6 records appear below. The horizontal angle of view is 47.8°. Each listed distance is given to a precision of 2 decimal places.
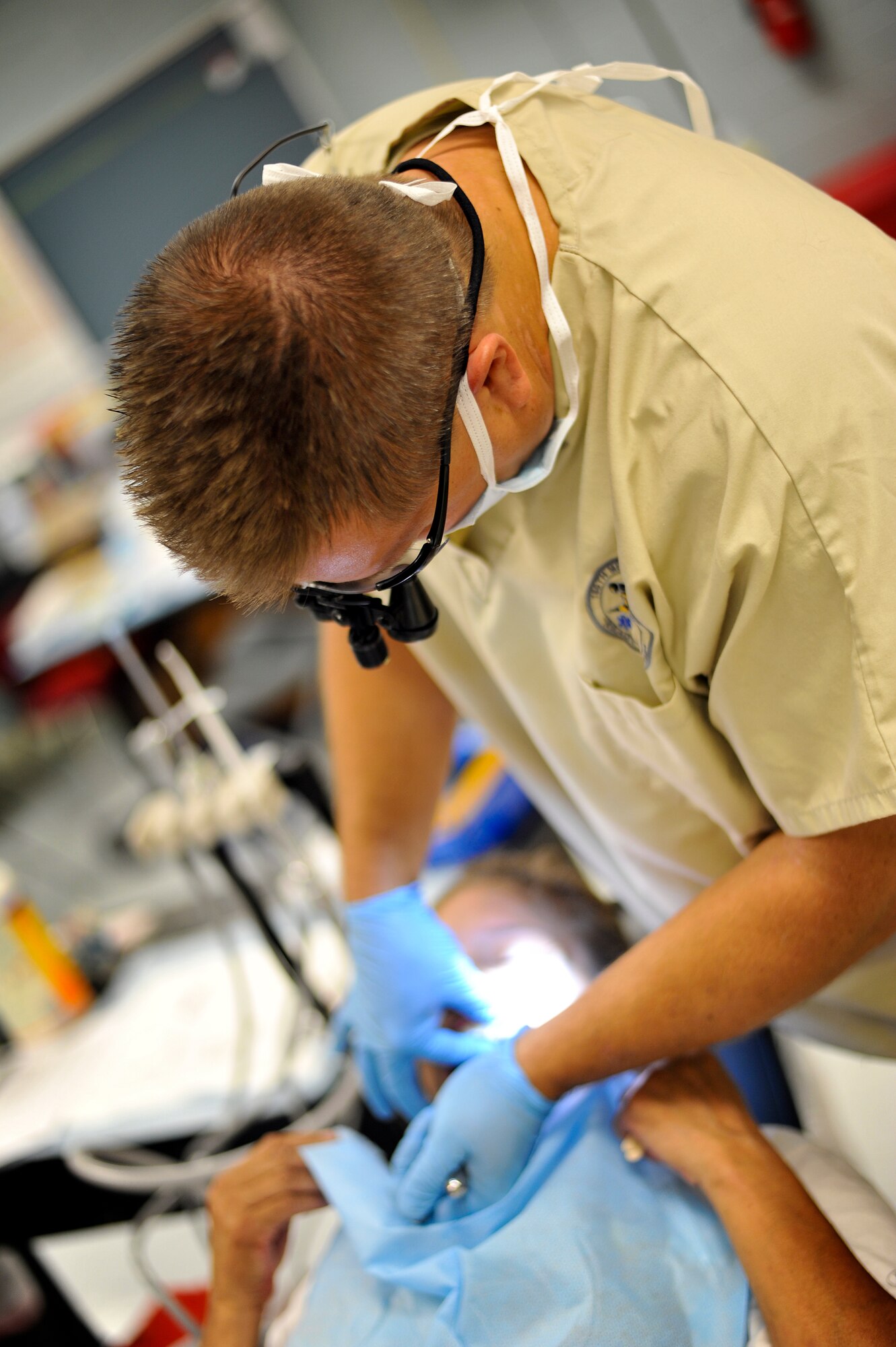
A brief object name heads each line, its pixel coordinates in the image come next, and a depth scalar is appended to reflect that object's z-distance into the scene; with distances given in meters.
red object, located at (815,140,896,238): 3.07
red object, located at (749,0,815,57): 3.29
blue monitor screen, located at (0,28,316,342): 4.37
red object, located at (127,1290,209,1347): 1.78
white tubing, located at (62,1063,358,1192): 1.49
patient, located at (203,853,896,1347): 0.98
